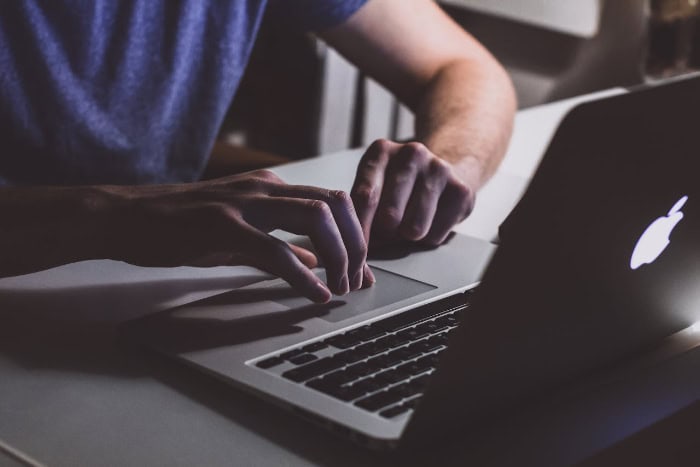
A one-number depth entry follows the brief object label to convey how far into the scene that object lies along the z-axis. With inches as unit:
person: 39.5
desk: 32.5
